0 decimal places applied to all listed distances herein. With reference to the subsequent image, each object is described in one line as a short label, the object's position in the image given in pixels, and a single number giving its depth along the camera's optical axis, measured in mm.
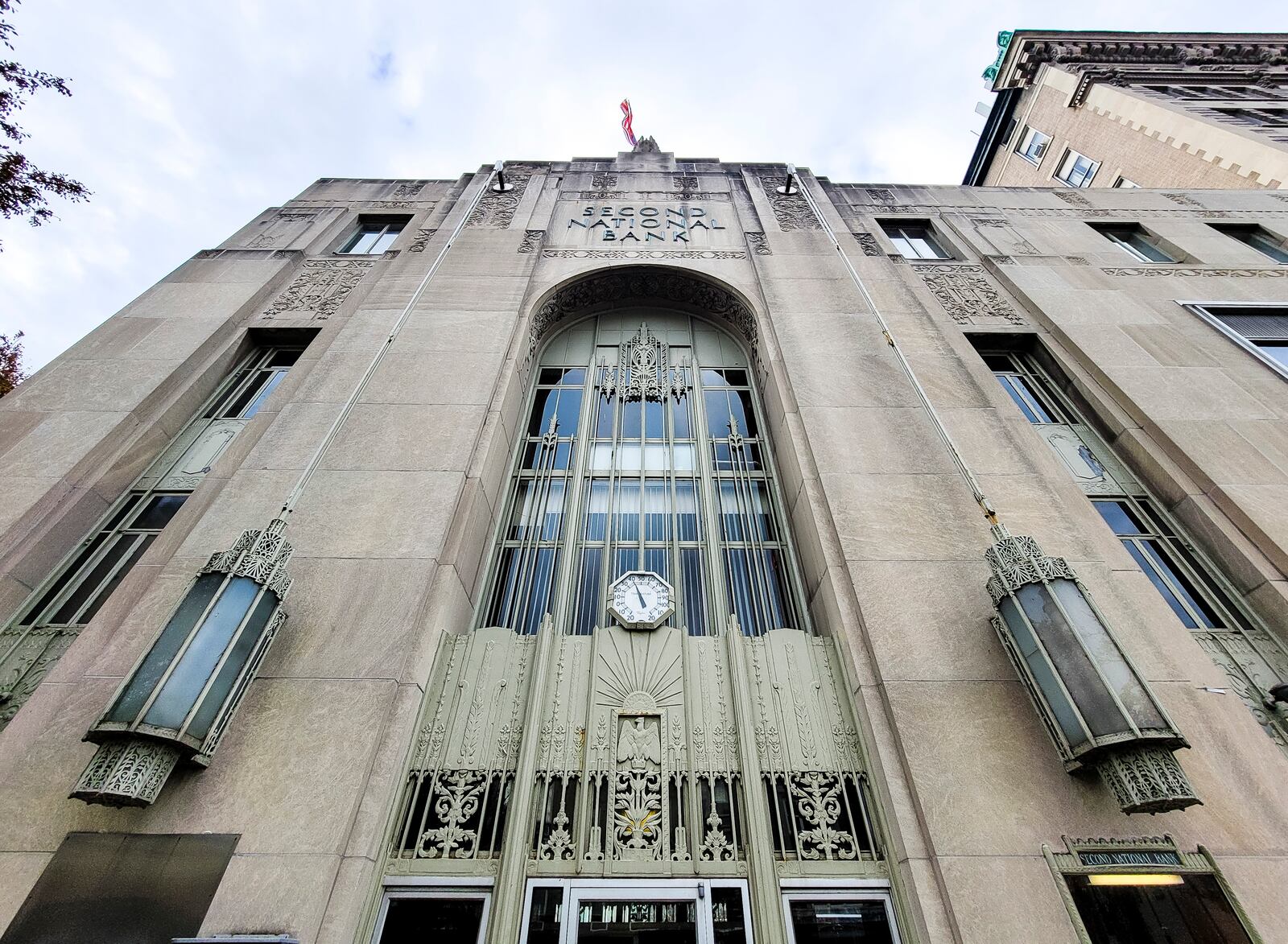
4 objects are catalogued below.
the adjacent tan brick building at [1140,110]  18797
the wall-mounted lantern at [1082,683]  4293
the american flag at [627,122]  19703
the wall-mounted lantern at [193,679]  4211
